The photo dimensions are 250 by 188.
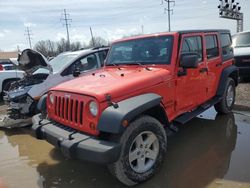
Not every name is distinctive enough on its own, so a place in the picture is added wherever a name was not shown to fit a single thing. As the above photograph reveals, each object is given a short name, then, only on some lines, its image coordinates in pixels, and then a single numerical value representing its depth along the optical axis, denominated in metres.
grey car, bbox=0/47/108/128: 4.46
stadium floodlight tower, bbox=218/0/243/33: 19.38
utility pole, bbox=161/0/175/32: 25.02
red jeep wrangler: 2.28
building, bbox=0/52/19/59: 43.51
